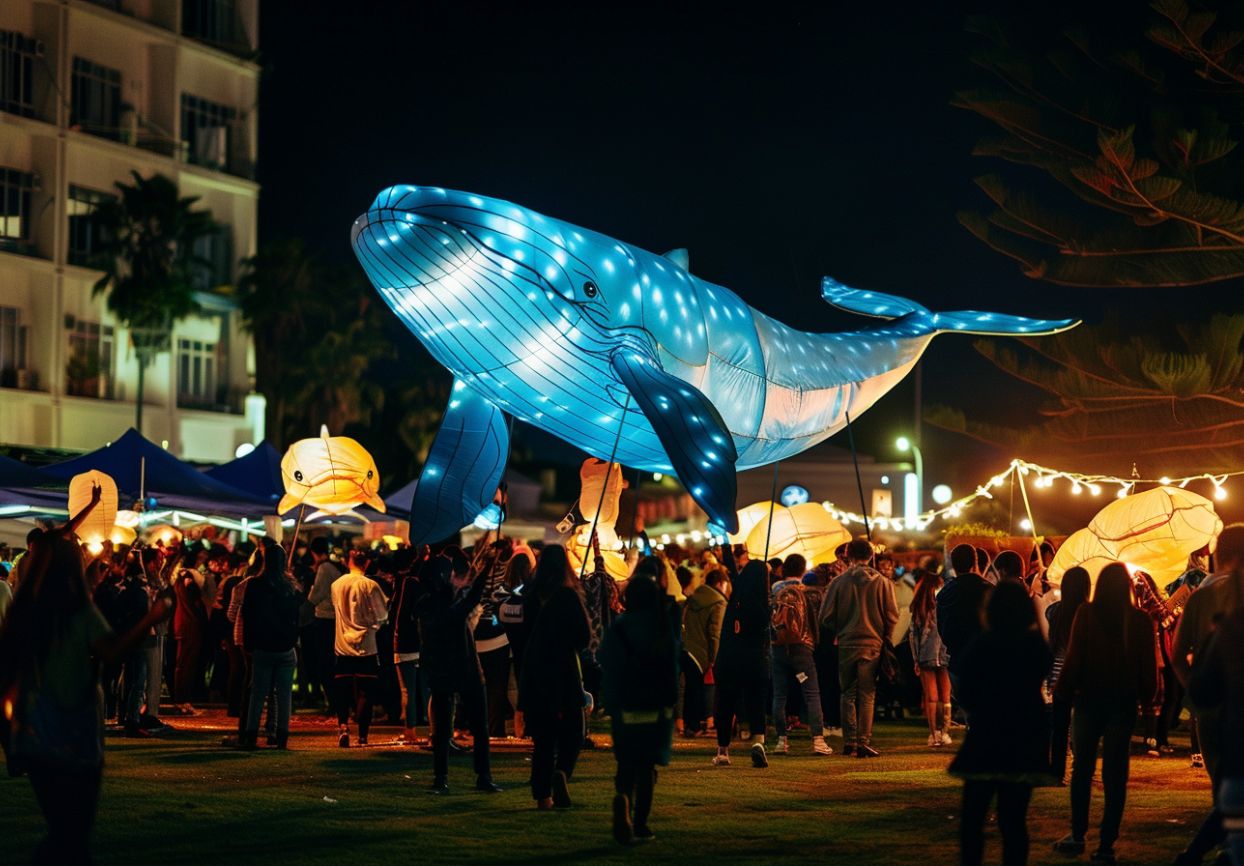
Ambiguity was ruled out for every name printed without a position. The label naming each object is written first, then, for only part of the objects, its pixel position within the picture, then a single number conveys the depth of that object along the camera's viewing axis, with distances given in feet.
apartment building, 133.39
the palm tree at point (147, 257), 140.77
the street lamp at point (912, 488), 106.42
